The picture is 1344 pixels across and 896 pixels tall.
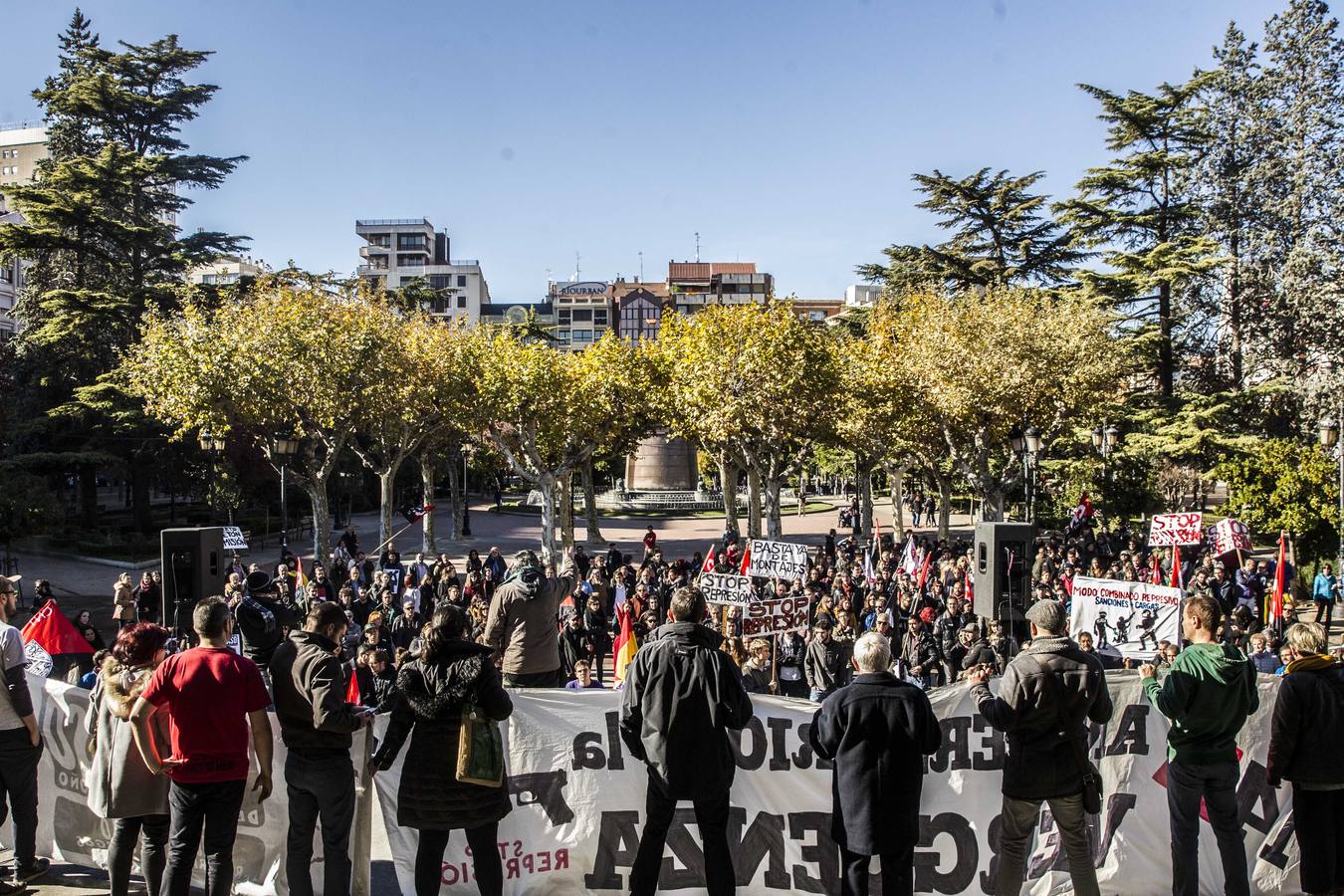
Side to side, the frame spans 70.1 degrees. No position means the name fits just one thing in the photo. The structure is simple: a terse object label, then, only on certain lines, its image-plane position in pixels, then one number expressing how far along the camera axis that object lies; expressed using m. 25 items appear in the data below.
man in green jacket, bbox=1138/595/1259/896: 5.03
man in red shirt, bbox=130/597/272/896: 4.80
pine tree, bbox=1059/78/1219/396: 32.19
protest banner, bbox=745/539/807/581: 14.34
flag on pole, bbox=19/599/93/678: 9.84
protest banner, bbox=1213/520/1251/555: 16.41
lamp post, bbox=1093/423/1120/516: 24.33
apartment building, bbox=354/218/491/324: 116.62
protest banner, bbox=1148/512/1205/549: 15.32
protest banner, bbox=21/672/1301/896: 5.69
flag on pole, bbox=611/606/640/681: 10.31
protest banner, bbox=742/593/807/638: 11.26
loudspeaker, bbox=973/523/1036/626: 9.00
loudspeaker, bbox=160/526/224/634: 9.05
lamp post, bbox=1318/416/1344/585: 19.86
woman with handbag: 4.72
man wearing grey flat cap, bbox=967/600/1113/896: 4.77
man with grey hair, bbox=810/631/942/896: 4.45
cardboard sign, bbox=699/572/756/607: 11.90
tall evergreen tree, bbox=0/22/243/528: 31.02
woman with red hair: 5.13
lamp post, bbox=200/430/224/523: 26.19
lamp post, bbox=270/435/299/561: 25.20
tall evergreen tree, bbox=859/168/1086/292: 38.91
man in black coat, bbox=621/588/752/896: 4.73
